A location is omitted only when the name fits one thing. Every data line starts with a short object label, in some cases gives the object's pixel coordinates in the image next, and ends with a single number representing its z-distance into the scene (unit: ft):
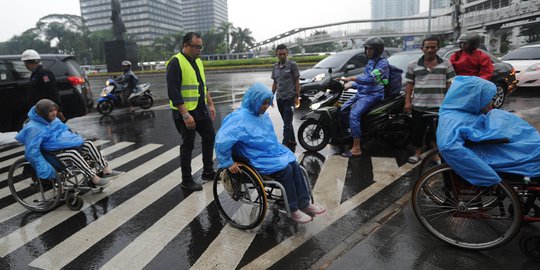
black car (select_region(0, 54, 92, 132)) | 23.97
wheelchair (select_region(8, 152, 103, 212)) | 13.32
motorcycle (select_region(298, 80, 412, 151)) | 18.47
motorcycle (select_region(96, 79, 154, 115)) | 35.81
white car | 32.30
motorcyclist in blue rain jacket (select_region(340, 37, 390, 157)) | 17.16
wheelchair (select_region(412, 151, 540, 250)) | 9.02
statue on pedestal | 79.30
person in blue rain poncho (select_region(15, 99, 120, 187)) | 12.95
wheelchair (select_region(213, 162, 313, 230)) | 10.58
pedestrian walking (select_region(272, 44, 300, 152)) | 19.97
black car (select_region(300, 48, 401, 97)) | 35.45
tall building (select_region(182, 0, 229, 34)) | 451.53
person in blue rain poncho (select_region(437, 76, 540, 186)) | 8.81
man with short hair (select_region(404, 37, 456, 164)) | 15.14
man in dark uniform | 17.07
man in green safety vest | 13.91
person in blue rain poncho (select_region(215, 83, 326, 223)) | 10.49
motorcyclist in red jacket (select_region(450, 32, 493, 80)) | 15.83
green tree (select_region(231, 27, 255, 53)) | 264.93
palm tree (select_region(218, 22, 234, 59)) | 257.75
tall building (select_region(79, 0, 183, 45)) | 375.45
